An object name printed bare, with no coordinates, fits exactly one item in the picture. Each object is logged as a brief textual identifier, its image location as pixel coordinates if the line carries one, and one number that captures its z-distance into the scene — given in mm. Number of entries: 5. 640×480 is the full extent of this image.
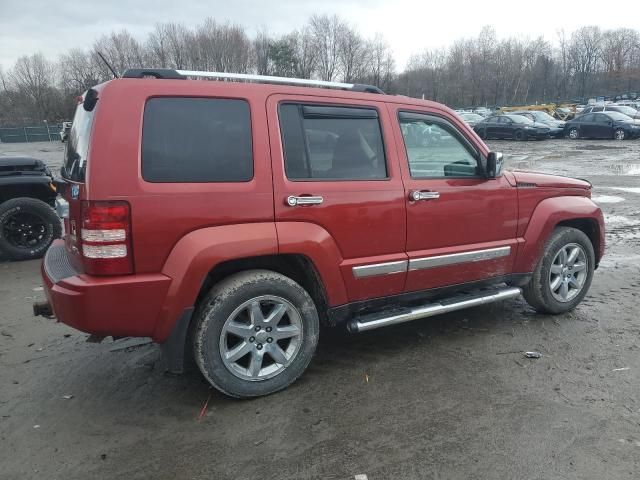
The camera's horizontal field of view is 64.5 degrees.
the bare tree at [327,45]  76719
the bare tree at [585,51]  90625
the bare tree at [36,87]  63275
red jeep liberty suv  2846
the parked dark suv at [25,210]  6793
